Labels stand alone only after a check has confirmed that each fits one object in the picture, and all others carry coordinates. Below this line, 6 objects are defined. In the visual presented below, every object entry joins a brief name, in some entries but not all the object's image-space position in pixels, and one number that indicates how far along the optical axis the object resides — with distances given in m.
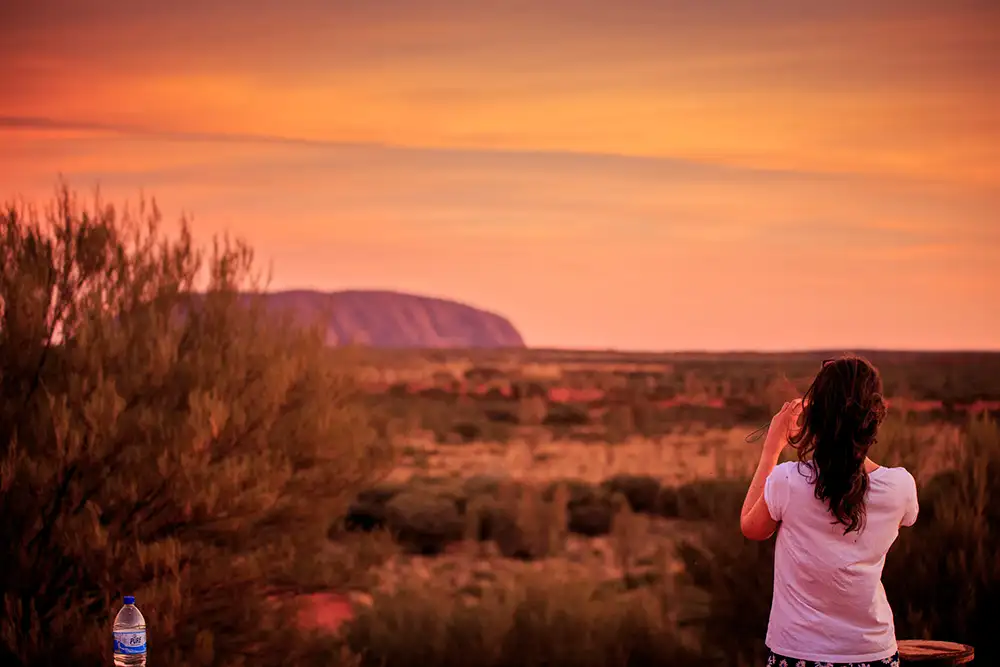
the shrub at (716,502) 11.01
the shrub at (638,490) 25.23
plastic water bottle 5.93
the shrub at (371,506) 21.23
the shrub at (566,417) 48.85
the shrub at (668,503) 24.49
